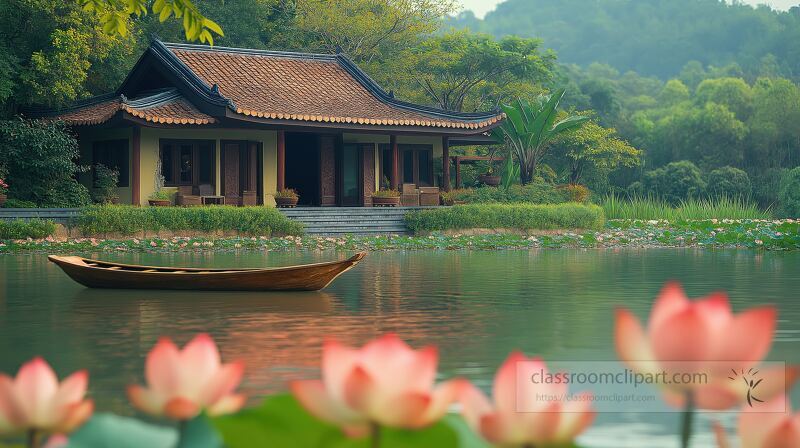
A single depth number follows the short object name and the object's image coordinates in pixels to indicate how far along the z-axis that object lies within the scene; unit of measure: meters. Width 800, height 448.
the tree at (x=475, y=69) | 43.19
